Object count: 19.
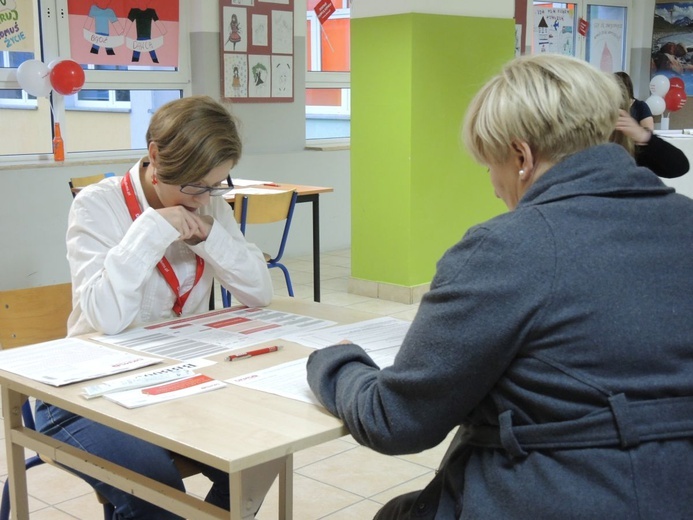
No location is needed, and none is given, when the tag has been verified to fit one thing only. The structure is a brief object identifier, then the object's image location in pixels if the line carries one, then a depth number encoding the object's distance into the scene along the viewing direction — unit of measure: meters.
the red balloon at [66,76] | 5.50
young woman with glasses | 2.03
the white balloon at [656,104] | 9.38
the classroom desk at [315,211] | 5.06
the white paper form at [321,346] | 1.64
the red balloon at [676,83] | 9.84
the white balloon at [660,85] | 9.66
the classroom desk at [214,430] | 1.38
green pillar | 5.49
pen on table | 1.82
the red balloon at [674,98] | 9.73
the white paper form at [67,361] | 1.72
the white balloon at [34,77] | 5.45
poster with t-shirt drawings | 5.81
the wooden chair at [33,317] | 2.19
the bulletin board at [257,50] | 6.55
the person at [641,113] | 4.05
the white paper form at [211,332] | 1.92
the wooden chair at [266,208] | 4.60
